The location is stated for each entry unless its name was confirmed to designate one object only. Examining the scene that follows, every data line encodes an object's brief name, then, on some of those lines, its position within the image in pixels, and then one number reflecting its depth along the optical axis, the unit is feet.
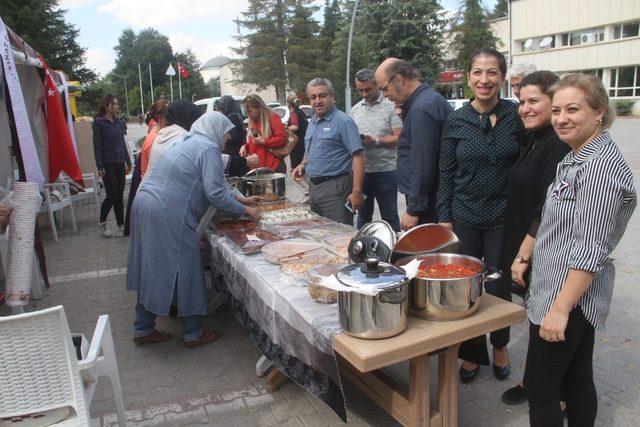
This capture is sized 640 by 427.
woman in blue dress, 10.47
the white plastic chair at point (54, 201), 20.97
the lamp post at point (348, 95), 67.31
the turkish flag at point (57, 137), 18.25
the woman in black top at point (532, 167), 7.58
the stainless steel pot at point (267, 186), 13.87
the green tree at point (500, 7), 212.60
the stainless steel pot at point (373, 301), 5.62
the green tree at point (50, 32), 77.41
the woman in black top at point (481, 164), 8.68
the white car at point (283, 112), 49.49
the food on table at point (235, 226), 11.22
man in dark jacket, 9.69
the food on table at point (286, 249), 8.81
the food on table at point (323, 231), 10.12
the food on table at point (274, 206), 12.90
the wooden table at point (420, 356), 5.73
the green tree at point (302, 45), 130.41
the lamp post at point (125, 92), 216.45
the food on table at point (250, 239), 9.56
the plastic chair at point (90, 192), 25.55
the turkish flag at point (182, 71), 101.35
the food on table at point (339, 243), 8.84
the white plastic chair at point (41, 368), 5.86
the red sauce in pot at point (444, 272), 6.43
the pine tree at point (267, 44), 133.49
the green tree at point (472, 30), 99.55
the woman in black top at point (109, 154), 21.84
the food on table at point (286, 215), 11.88
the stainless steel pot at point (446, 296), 6.11
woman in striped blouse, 5.48
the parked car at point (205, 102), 48.32
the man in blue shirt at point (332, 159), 13.05
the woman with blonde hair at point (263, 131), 17.39
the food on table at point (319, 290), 6.95
